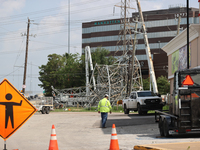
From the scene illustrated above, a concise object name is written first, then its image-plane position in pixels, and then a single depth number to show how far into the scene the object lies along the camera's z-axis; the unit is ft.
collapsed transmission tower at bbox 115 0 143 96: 175.01
